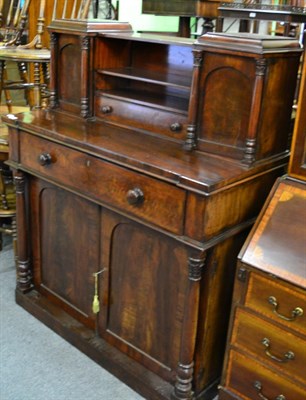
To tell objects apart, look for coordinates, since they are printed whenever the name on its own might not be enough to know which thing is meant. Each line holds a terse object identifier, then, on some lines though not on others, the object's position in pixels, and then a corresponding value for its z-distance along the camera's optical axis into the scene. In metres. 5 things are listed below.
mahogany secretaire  1.36
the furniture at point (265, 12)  3.41
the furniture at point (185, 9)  3.84
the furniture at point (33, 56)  2.29
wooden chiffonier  1.44
